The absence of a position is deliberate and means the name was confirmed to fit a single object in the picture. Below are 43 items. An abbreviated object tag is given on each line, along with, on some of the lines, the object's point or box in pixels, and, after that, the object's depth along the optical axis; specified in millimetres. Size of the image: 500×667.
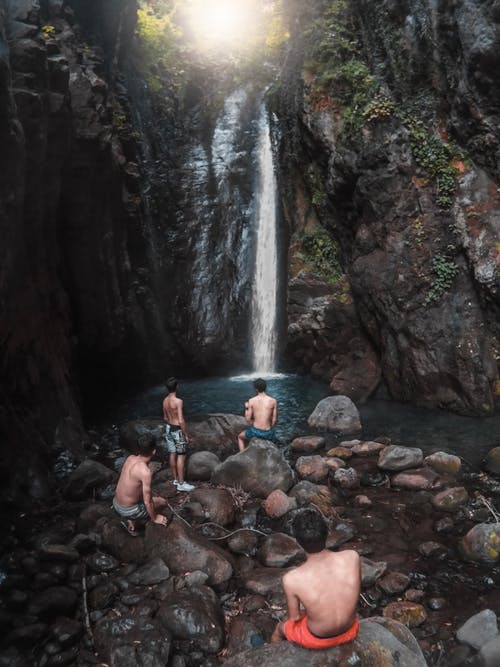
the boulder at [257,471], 7938
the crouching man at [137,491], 5926
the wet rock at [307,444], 10258
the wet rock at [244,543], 6411
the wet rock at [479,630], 4492
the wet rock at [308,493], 7609
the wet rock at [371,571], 5617
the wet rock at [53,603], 4852
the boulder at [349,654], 3221
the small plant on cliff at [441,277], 12289
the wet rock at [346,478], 8281
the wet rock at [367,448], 9727
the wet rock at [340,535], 6617
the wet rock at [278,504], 7320
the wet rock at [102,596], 5129
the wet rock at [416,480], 8078
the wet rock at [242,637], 4625
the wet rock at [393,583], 5501
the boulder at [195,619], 4621
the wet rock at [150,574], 5477
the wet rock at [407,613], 4953
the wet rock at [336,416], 11352
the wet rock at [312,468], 8594
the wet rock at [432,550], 6215
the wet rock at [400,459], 8742
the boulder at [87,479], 7906
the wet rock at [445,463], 8648
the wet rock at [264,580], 5509
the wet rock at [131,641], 4234
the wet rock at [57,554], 5723
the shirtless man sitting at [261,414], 9062
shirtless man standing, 8117
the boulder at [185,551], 5660
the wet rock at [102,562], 5711
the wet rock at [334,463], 8974
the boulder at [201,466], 8633
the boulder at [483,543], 5949
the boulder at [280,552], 6045
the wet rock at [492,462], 8492
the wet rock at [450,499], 7344
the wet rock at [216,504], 6996
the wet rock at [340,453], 9602
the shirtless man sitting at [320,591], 3293
